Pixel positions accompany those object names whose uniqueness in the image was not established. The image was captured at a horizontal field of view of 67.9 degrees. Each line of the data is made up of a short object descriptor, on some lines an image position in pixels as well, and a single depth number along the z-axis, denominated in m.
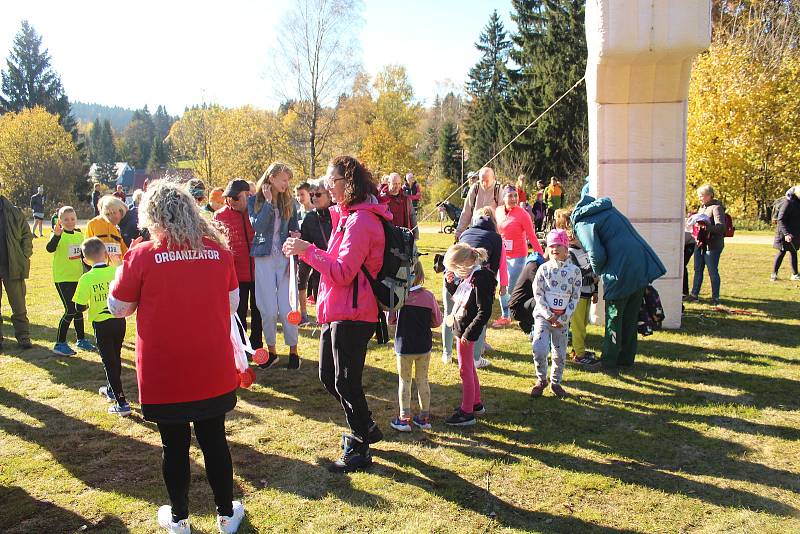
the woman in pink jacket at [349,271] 3.81
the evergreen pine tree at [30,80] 55.06
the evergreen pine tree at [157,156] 84.75
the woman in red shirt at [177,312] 3.09
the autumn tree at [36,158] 39.75
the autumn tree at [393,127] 44.19
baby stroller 12.88
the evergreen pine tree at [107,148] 88.12
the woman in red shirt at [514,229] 7.80
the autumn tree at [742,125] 23.97
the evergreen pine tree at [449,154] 46.95
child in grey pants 5.48
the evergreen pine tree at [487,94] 42.38
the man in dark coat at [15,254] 7.16
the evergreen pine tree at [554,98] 33.91
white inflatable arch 7.49
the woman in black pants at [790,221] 10.91
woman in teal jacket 6.29
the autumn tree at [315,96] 30.66
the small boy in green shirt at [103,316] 5.11
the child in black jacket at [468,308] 4.86
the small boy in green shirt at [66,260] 7.51
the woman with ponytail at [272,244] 6.15
